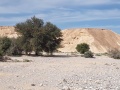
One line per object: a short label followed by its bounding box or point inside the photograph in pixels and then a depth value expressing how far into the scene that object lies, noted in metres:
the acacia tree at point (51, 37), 46.75
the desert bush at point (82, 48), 66.44
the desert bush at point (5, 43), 44.81
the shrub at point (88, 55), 47.91
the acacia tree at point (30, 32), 46.31
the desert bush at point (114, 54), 49.17
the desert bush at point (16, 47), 46.38
